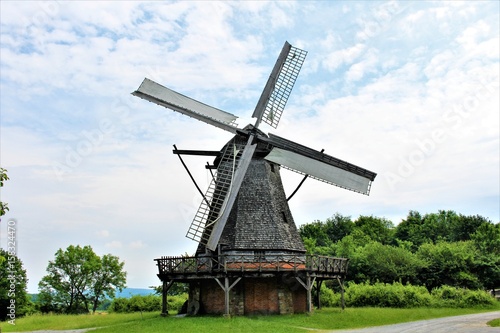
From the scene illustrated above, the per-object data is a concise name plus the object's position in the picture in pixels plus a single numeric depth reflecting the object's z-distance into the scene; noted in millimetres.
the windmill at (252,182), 21562
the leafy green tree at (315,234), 63481
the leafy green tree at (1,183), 10219
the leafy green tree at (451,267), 35812
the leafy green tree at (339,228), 70438
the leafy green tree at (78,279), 36625
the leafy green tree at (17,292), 31281
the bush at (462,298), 29750
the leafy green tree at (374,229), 64625
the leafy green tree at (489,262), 35938
